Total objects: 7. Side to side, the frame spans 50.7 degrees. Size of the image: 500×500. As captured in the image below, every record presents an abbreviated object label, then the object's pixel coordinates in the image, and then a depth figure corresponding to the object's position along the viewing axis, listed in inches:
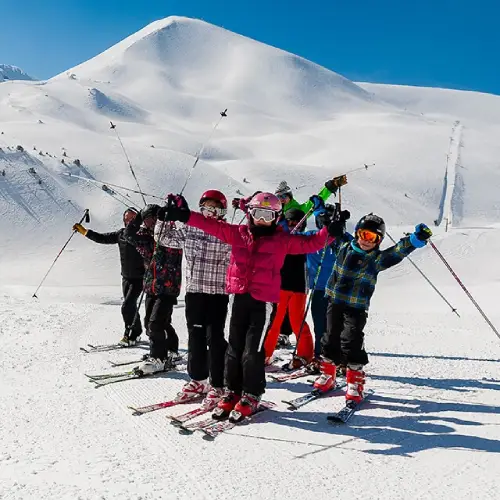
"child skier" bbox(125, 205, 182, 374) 239.1
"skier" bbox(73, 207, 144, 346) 306.5
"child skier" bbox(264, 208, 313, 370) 256.7
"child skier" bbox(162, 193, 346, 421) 183.3
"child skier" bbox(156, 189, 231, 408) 197.6
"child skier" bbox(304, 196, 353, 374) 253.0
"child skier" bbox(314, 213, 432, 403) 197.9
